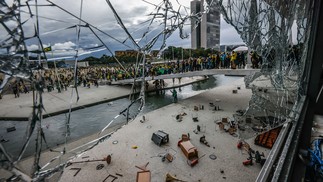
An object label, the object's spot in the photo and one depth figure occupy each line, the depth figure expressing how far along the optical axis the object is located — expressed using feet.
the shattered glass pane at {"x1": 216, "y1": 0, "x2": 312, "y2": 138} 8.27
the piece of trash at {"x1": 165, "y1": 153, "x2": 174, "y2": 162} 14.02
